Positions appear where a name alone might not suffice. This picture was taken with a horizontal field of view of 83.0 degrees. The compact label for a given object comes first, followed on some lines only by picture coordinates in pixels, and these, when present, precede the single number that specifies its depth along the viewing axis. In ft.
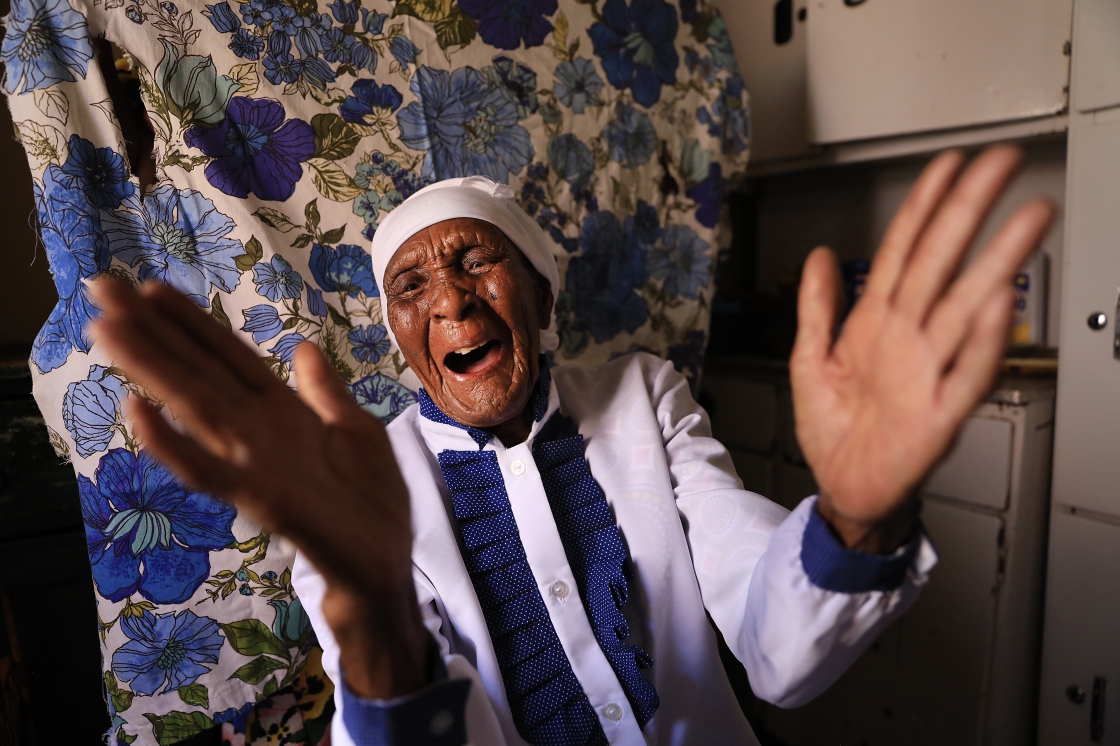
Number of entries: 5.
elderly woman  1.58
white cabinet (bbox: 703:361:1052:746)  4.30
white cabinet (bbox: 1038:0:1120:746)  3.79
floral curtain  3.01
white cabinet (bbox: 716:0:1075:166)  4.09
